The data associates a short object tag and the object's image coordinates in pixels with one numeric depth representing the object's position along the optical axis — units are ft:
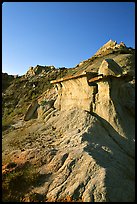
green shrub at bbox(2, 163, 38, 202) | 20.54
